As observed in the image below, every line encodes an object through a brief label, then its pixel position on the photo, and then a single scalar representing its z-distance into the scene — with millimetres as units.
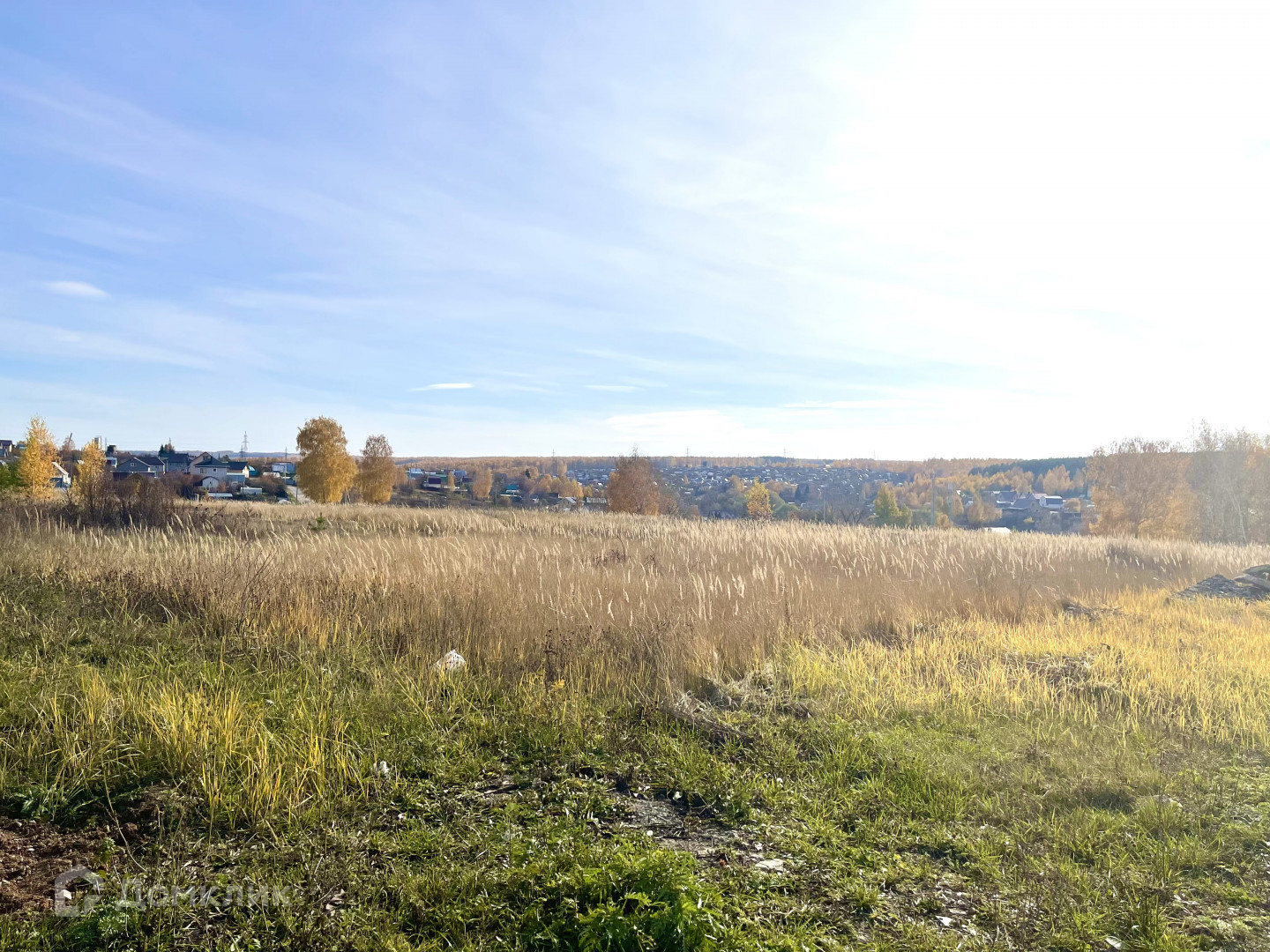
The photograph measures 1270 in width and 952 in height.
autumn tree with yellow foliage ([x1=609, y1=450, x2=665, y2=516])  60906
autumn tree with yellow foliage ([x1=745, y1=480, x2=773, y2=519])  77012
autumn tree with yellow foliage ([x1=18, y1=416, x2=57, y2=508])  47125
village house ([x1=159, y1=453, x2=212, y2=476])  110438
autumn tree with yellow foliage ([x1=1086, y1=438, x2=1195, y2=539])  47875
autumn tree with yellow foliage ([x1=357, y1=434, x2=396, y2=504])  65312
